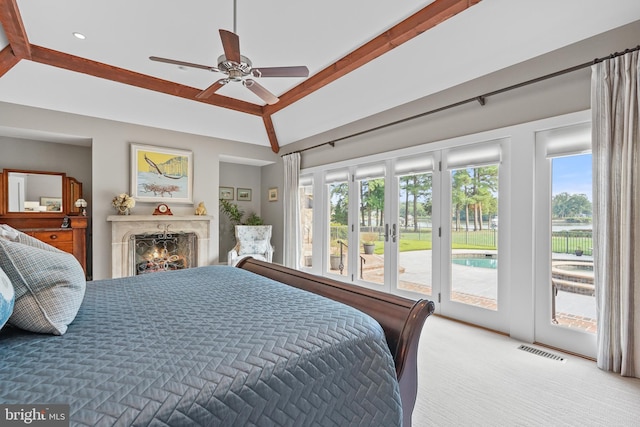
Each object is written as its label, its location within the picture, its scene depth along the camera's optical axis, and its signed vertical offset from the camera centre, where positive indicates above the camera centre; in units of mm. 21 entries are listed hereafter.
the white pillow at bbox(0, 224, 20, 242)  1273 -97
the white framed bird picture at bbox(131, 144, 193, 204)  4637 +636
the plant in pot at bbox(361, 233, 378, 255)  4352 -443
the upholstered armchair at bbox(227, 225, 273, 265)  5375 -580
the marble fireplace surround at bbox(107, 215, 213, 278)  4371 -273
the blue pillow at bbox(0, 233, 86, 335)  1036 -292
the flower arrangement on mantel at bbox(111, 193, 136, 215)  4402 +138
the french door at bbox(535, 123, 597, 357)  2496 -255
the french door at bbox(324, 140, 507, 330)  3119 -202
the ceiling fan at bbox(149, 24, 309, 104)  2099 +1178
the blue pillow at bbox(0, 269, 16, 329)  906 -279
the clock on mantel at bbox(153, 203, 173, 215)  4807 +37
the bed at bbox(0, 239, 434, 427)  753 -460
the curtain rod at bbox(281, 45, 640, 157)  2294 +1210
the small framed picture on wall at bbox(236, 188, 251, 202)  6523 +418
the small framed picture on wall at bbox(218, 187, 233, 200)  6289 +425
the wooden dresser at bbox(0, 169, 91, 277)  4176 +45
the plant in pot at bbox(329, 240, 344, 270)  4955 -731
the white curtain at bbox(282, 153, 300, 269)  5555 +53
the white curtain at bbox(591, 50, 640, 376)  2123 +31
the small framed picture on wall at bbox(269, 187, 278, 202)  6241 +404
